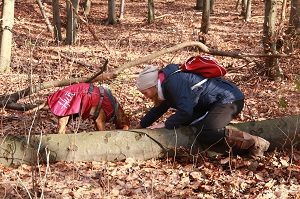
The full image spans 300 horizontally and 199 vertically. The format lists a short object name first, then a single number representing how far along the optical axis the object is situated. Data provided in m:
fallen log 4.63
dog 5.16
